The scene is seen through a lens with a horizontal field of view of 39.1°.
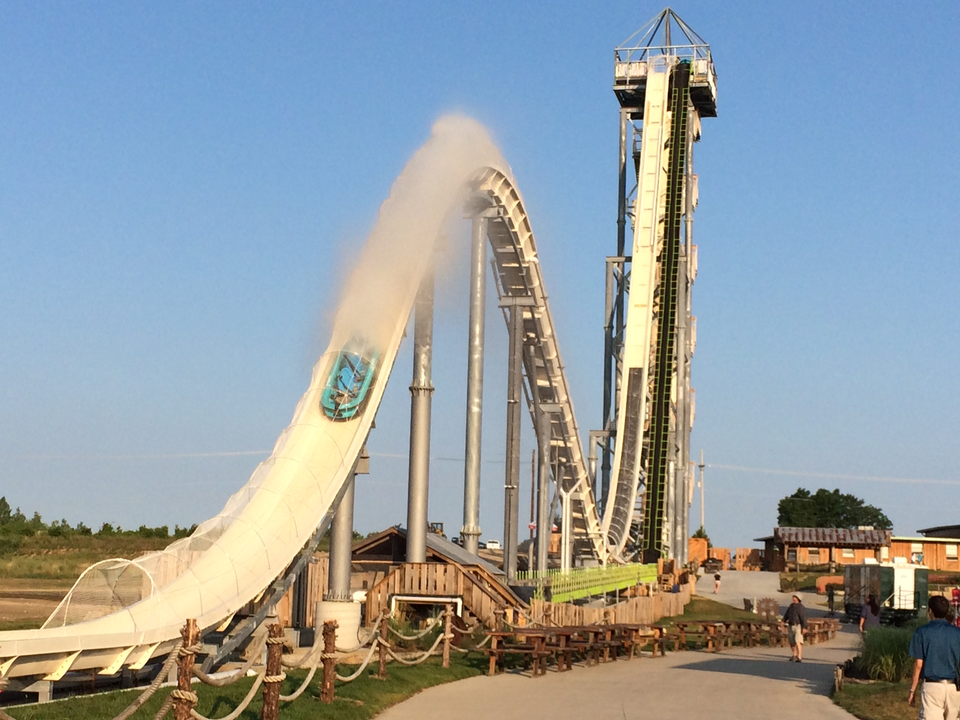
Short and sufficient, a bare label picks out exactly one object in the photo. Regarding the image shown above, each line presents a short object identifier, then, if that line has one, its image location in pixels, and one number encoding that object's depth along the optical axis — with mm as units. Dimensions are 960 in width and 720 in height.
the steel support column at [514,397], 37625
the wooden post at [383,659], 20469
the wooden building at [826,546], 88562
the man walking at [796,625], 28000
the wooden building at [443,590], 28422
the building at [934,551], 87688
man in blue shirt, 13141
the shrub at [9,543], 63038
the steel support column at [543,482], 38062
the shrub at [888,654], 22438
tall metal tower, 57844
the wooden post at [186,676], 13086
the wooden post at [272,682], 15102
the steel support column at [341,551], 24625
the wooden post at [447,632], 23078
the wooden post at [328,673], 17438
